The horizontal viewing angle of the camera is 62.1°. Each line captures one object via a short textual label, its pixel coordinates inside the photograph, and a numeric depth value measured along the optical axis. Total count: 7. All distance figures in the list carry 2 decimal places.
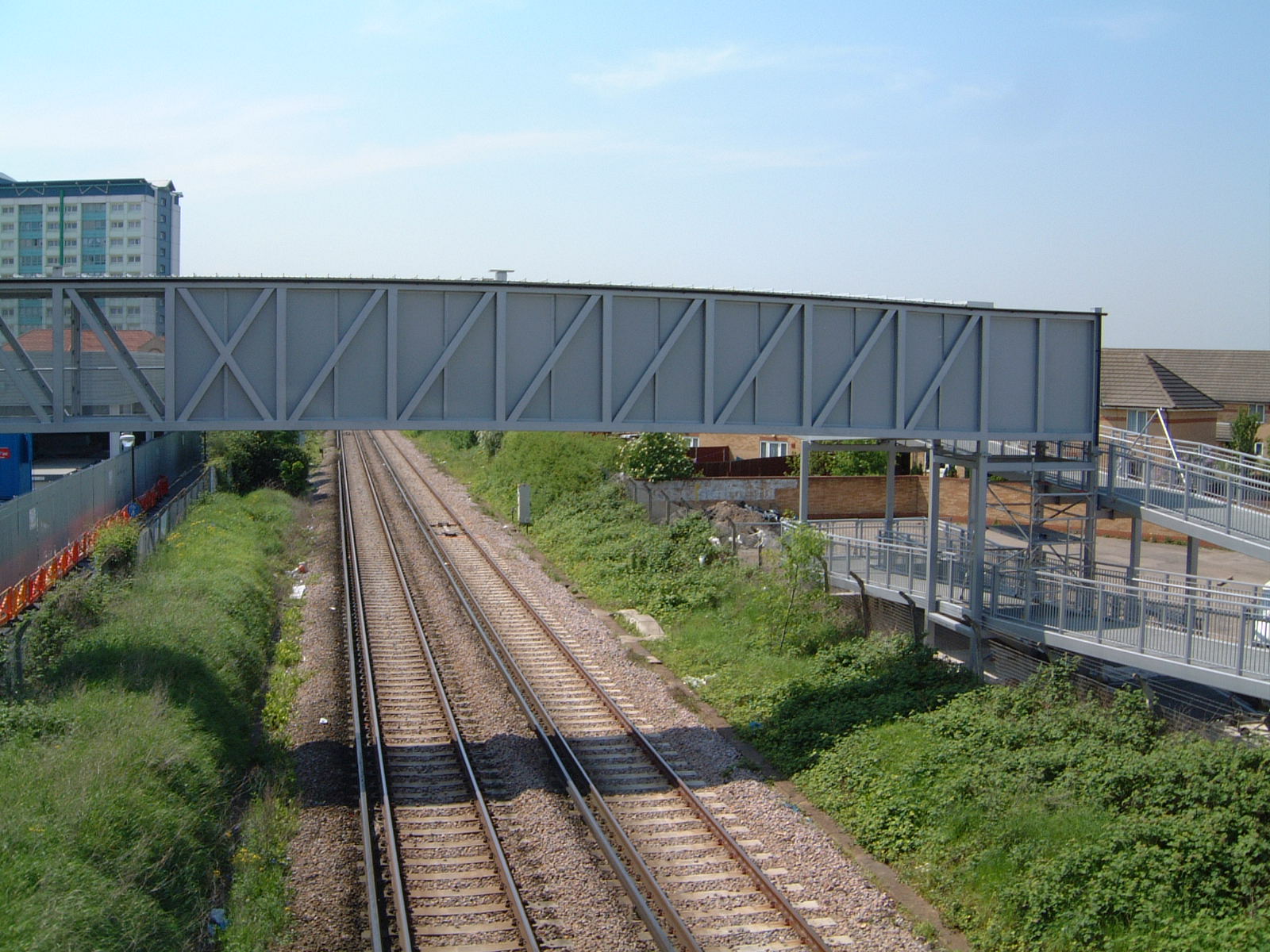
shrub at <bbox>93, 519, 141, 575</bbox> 19.41
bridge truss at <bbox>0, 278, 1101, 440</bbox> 14.25
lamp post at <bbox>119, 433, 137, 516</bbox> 28.16
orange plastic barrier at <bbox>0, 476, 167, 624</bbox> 15.64
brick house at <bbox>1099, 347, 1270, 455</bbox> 42.25
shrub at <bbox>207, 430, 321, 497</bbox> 37.75
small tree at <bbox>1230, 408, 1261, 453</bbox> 45.78
